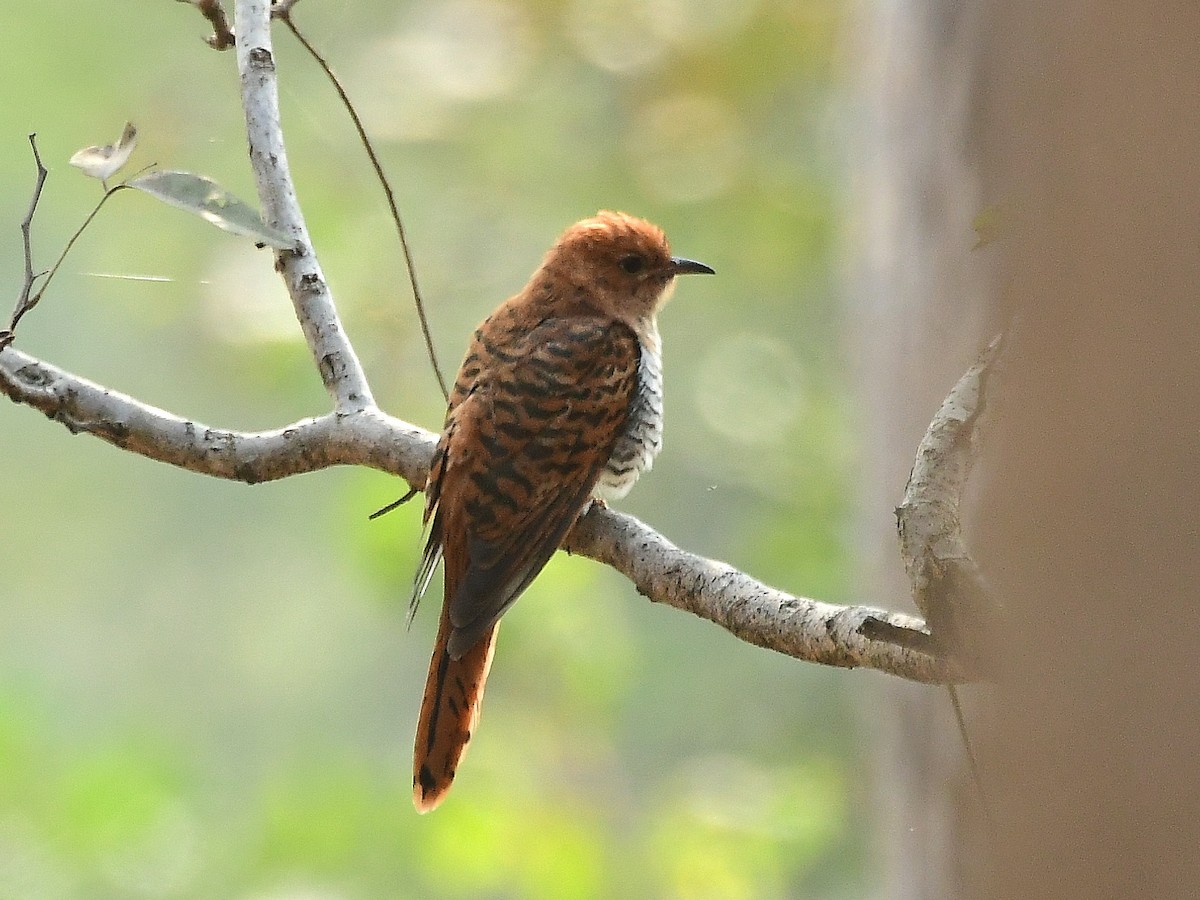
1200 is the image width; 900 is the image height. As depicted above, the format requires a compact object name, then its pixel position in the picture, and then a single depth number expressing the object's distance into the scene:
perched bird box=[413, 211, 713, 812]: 5.71
